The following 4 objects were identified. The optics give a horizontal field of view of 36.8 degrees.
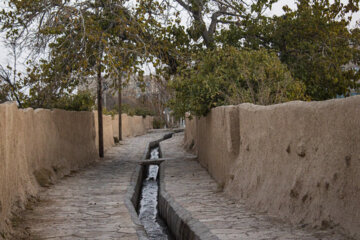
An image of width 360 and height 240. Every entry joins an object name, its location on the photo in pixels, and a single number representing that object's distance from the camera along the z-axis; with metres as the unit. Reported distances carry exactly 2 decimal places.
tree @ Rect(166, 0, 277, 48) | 16.45
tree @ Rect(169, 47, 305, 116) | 12.23
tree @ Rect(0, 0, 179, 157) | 12.59
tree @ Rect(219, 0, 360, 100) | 16.48
